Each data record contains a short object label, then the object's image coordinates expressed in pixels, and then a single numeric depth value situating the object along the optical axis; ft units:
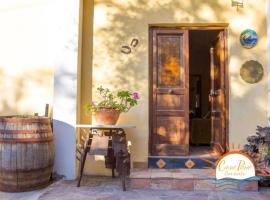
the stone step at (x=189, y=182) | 10.33
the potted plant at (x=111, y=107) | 11.06
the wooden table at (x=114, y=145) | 10.46
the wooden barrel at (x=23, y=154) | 9.73
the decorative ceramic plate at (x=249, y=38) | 12.46
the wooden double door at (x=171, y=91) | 12.76
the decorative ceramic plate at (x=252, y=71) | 12.48
